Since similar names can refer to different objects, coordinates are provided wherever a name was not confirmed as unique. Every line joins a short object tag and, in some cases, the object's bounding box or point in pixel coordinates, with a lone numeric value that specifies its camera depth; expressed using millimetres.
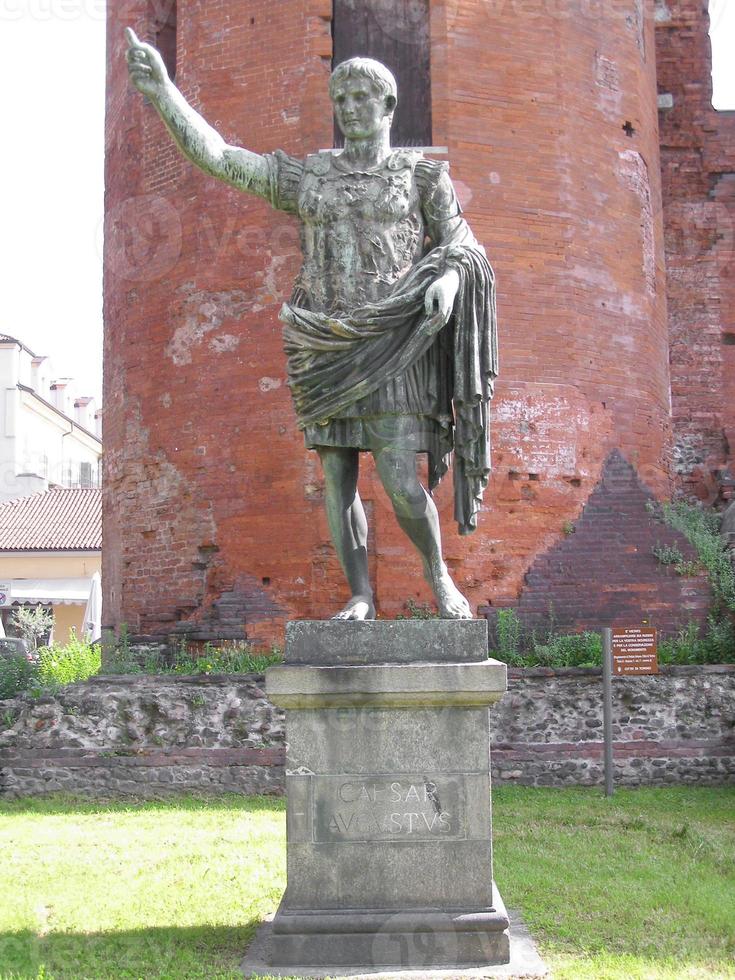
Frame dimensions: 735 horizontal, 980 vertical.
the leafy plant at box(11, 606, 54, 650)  22220
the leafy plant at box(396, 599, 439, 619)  11578
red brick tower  12125
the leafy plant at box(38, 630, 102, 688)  12906
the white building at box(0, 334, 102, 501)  39062
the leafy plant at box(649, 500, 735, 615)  12016
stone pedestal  4500
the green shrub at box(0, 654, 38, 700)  11828
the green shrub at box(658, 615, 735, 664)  11594
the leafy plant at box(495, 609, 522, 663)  11617
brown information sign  10578
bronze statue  4938
